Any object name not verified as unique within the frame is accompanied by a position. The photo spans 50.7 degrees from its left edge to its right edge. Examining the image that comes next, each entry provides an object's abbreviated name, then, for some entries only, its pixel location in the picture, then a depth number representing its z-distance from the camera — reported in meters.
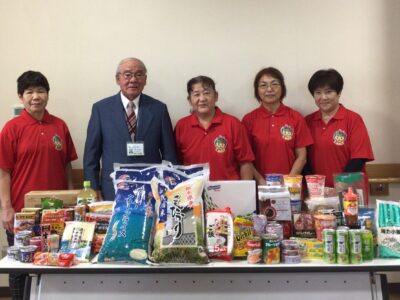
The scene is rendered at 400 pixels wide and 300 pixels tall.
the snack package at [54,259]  1.83
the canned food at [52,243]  1.94
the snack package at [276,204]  2.00
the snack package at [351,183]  2.25
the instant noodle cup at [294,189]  2.08
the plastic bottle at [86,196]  2.23
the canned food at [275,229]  1.92
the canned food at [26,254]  1.90
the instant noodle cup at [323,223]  1.92
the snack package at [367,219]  1.94
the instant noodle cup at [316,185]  2.15
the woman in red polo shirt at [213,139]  3.01
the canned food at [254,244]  1.85
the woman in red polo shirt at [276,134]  3.13
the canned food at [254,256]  1.83
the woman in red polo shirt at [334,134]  3.09
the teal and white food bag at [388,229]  1.88
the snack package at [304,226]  1.99
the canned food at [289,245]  1.85
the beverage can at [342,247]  1.81
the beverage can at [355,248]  1.80
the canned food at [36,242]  1.96
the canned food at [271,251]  1.83
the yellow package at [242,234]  1.91
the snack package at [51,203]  2.16
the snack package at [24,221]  2.03
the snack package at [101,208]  2.08
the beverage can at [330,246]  1.83
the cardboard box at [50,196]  2.28
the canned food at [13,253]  1.94
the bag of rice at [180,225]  1.80
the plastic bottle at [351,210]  1.95
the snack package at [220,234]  1.88
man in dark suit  3.00
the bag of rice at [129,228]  1.84
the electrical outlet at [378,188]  3.54
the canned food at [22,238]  1.97
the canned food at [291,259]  1.83
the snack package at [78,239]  1.92
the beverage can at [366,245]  1.83
